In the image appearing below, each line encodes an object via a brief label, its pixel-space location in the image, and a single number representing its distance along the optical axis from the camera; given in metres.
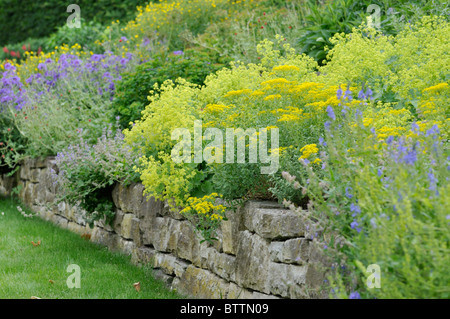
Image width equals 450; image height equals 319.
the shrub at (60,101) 7.13
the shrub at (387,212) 2.34
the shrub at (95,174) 5.48
